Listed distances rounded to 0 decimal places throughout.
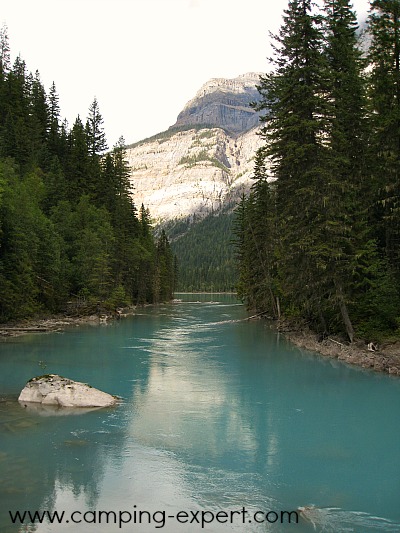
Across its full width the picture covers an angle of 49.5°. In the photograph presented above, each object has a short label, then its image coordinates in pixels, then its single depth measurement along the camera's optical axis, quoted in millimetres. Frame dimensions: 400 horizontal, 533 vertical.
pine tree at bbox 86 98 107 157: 79812
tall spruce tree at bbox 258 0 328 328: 25422
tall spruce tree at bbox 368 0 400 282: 23469
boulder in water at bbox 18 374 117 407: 14578
